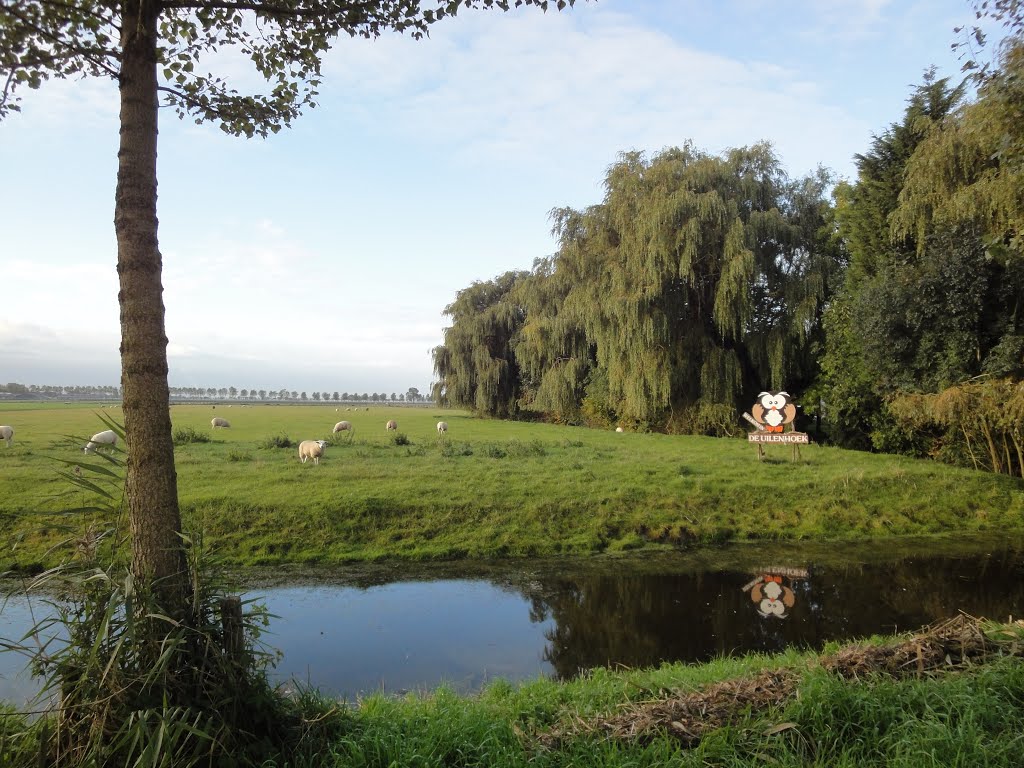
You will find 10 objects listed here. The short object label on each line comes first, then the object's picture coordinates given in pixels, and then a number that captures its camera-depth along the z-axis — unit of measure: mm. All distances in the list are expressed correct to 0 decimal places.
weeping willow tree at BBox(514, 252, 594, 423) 31203
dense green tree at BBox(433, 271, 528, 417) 38406
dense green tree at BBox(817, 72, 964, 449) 17078
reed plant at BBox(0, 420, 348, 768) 3047
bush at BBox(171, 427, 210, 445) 19655
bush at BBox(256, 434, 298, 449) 19438
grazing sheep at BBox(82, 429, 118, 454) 18725
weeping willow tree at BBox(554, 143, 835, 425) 22922
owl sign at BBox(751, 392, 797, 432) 16469
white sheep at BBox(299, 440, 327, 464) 16328
